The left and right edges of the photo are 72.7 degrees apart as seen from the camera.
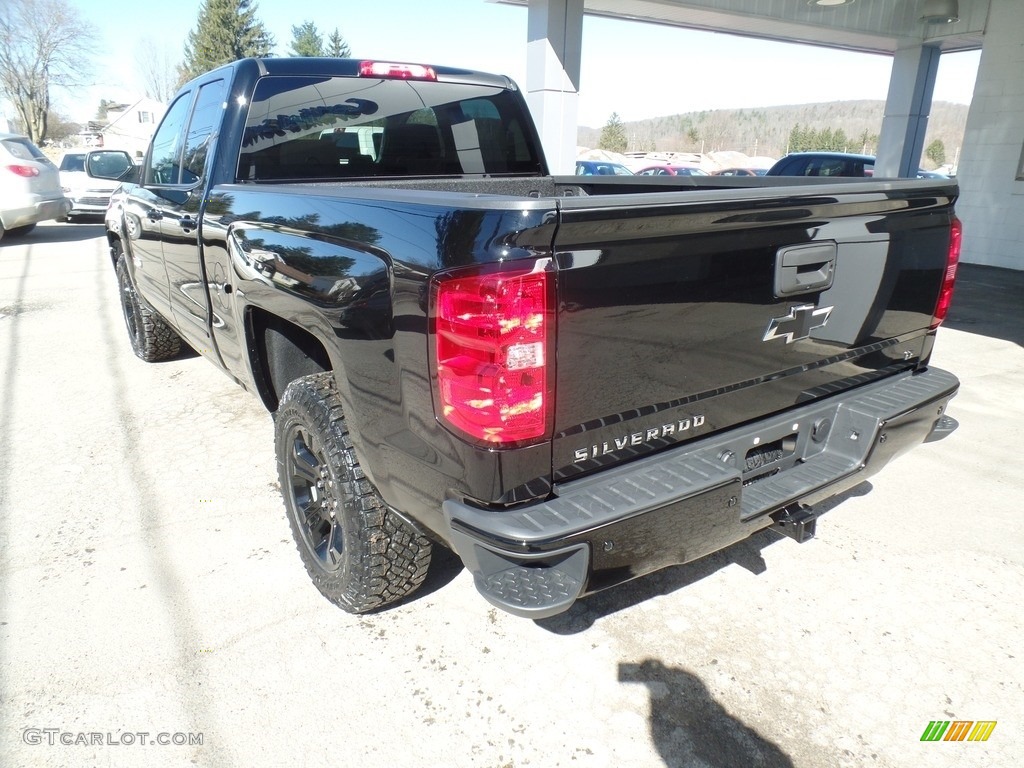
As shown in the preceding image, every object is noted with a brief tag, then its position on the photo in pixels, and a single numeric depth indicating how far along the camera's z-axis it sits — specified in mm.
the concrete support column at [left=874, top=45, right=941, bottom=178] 14164
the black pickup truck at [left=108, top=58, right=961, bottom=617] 1741
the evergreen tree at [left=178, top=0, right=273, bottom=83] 55625
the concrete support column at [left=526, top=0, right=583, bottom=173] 9758
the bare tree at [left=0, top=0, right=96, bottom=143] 50219
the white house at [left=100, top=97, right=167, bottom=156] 54875
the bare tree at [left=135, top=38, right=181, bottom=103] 76700
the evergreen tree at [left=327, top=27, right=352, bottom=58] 62969
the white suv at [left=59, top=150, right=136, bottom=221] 16406
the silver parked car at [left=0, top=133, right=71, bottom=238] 11883
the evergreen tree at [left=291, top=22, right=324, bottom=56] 63219
